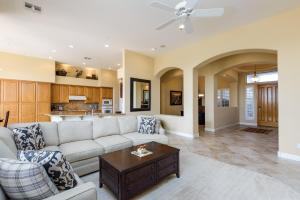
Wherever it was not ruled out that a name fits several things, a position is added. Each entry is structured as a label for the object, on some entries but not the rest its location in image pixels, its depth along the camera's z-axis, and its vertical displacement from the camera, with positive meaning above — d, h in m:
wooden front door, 7.12 -0.24
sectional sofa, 2.44 -0.79
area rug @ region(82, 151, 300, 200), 2.00 -1.28
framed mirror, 5.55 +0.23
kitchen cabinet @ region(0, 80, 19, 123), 5.70 +0.10
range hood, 7.57 +0.15
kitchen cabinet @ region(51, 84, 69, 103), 7.14 +0.38
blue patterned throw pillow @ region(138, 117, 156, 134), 3.75 -0.64
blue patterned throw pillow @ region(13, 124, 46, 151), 2.23 -0.58
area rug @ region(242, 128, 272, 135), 5.92 -1.26
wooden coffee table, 1.83 -0.94
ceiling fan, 2.35 +1.54
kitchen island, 4.82 -0.51
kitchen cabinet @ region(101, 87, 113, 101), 8.69 +0.46
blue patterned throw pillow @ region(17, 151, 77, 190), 1.22 -0.54
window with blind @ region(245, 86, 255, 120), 7.79 -0.11
